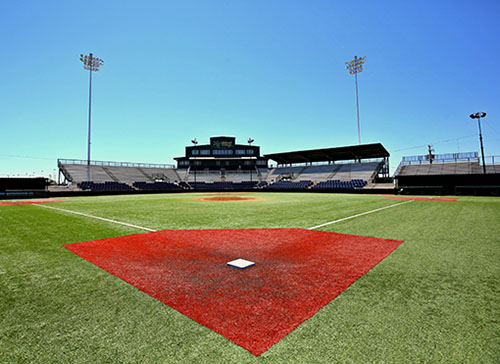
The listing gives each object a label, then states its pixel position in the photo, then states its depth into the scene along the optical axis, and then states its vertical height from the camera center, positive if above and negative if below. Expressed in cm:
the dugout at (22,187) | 2777 +101
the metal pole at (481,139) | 3419 +644
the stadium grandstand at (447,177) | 2744 +79
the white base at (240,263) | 469 -153
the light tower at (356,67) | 4725 +2443
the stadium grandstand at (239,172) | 4275 +415
